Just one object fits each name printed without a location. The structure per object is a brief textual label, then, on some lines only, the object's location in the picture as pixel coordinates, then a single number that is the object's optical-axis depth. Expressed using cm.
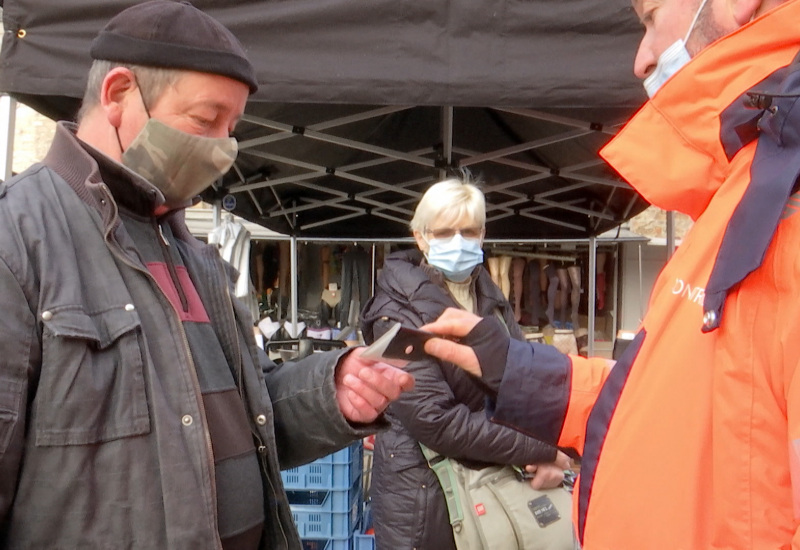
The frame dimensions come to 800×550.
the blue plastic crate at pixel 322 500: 367
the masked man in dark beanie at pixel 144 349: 107
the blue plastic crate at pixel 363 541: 383
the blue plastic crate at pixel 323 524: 368
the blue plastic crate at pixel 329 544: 371
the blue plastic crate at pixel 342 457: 361
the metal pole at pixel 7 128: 231
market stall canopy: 214
